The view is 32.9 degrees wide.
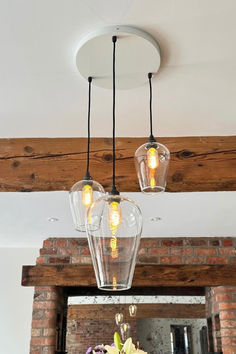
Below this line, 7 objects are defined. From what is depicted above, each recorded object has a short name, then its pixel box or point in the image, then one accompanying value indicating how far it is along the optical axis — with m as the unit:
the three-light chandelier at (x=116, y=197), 1.12
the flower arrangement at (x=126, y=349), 1.57
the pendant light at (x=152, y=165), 1.46
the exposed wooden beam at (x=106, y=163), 1.95
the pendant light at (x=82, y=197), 1.51
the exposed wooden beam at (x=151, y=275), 3.87
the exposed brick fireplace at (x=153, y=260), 3.97
